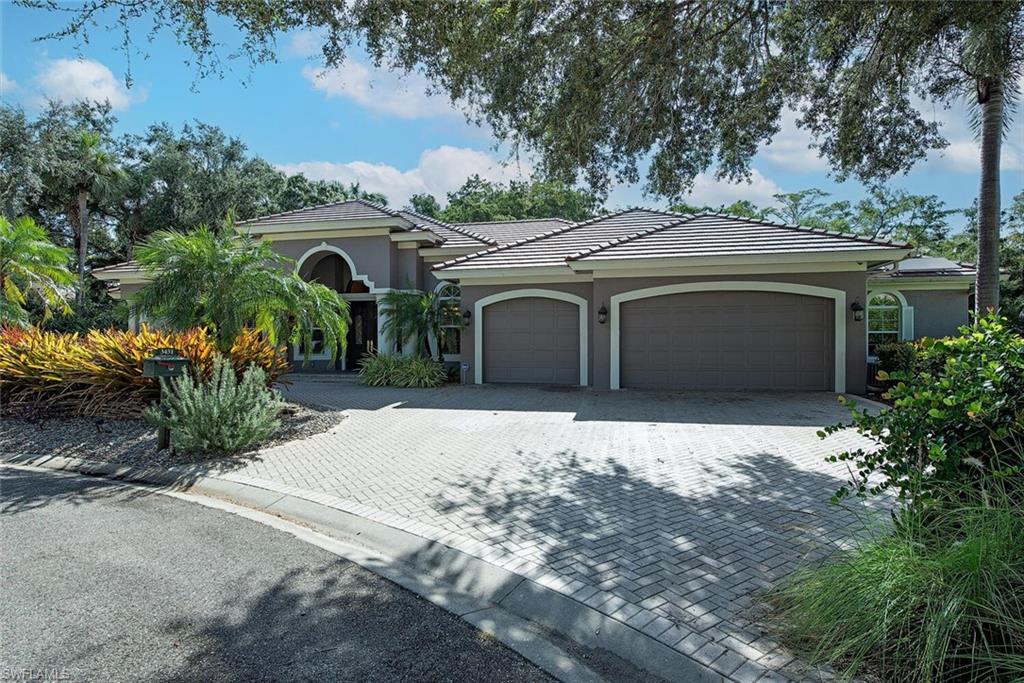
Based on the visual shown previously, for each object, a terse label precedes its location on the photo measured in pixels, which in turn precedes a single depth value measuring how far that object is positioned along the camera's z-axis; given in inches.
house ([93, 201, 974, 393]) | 500.4
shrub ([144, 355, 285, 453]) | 294.4
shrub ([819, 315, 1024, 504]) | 123.0
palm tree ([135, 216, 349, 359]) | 386.6
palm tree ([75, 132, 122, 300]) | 1032.2
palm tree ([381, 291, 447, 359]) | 646.5
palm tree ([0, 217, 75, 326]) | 573.6
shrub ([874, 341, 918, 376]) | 533.6
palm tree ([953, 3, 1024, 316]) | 253.2
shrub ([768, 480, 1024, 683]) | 100.1
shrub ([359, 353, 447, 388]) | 595.5
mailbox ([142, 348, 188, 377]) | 302.2
